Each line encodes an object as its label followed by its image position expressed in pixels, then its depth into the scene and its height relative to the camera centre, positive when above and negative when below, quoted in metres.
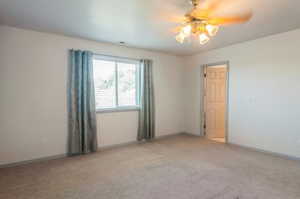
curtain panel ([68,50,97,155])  3.65 -0.12
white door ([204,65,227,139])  5.19 -0.07
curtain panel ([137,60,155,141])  4.68 -0.24
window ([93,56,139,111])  4.12 +0.36
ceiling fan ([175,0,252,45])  2.27 +1.03
